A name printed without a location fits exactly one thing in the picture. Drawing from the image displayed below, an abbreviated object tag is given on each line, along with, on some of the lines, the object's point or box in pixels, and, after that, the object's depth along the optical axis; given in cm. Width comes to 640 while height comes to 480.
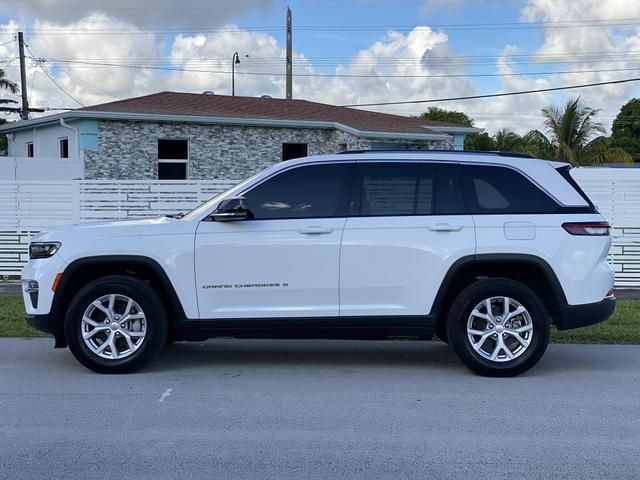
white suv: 676
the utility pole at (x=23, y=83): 3778
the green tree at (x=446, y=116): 5472
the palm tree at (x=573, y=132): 3159
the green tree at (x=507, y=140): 4053
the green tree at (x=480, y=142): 4459
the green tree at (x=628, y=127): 5984
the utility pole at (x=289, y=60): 3072
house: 2006
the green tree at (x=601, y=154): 3200
